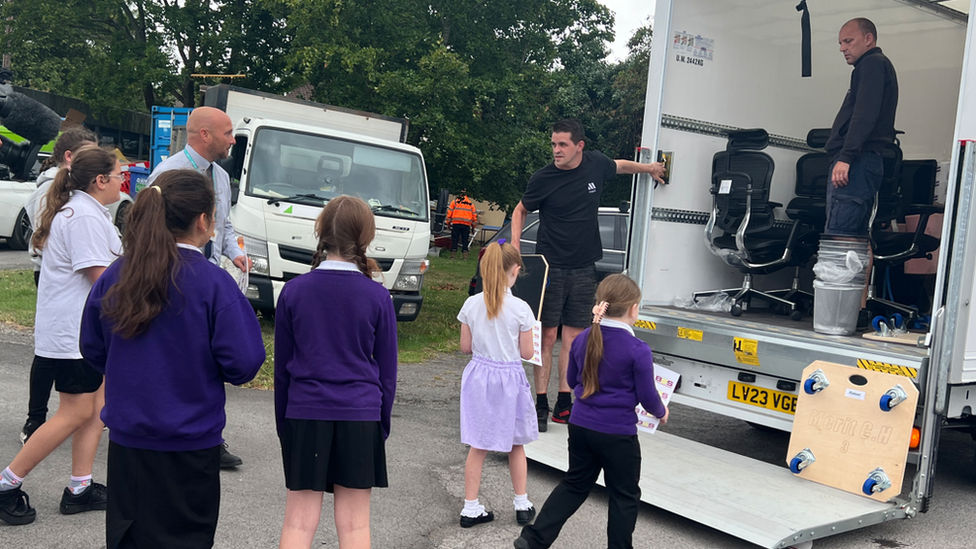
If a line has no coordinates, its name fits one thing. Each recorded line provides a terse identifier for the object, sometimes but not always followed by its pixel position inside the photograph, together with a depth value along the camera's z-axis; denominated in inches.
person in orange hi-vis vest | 964.9
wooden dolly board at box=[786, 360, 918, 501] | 164.2
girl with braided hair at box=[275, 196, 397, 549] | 113.0
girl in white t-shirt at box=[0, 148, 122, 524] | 141.3
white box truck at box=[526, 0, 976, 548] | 163.5
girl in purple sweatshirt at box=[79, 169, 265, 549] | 99.5
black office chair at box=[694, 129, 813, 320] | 237.9
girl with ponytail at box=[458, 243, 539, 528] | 159.6
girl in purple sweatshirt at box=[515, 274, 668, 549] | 136.1
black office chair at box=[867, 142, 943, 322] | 240.7
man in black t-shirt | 229.5
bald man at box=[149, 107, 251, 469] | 173.8
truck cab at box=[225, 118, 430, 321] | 332.2
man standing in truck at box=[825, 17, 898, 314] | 214.1
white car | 533.3
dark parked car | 358.6
